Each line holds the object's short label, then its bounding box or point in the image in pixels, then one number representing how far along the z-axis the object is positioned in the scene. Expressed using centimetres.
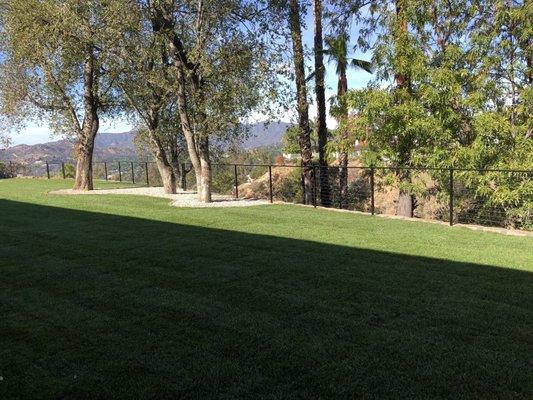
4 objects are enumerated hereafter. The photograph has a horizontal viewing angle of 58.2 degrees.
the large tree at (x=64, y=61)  1280
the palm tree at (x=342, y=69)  1372
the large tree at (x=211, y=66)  1171
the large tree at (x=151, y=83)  1238
